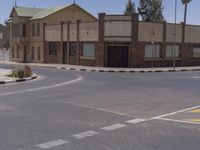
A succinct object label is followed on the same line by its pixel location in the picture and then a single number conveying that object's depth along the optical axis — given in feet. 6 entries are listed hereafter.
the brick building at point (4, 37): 253.65
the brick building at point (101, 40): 99.55
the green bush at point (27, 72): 63.08
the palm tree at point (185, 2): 172.18
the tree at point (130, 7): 179.54
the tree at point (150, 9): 177.18
